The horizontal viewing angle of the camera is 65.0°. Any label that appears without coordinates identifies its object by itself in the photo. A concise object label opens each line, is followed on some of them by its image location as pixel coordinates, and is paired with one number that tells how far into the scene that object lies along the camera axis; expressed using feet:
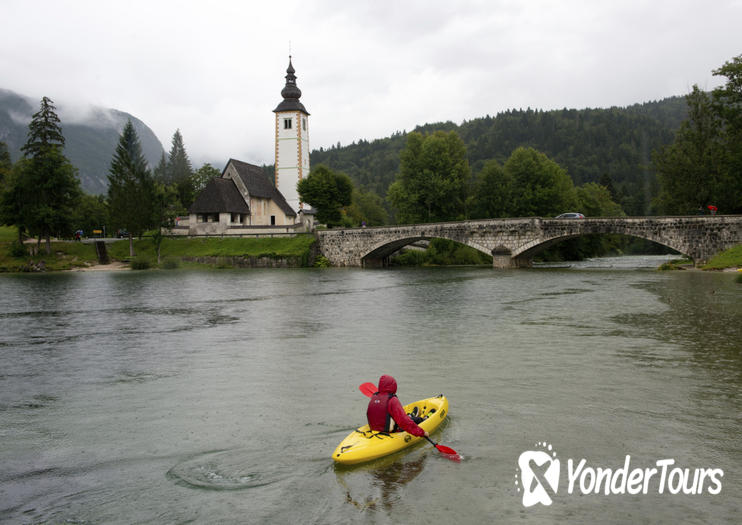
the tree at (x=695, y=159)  172.65
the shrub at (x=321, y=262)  219.82
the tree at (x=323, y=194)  242.17
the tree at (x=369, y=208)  372.79
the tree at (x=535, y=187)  237.25
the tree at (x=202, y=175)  317.42
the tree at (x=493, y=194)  243.40
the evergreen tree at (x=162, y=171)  388.16
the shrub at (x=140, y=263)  200.60
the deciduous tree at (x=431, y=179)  239.71
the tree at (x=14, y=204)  200.03
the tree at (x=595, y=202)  278.67
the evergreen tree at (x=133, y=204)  216.13
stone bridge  145.69
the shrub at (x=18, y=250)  202.80
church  237.86
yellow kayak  26.66
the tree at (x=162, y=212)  220.23
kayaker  28.60
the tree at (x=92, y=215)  283.75
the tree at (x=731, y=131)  162.40
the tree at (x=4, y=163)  247.29
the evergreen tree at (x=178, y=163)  390.01
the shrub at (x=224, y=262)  210.38
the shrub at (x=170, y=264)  209.46
